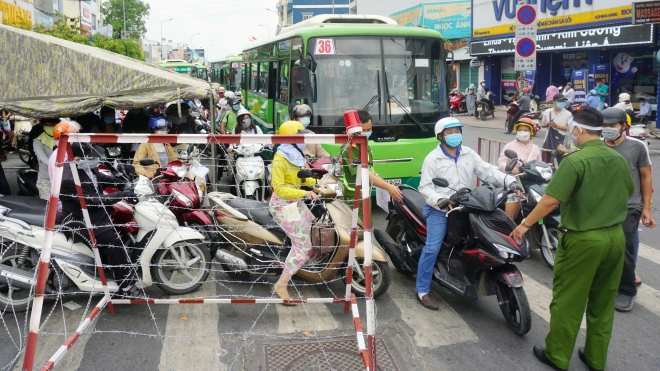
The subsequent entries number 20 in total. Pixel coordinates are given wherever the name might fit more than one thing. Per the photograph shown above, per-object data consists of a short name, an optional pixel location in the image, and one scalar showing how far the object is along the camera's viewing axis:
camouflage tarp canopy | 7.48
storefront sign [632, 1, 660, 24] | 17.58
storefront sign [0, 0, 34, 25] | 18.25
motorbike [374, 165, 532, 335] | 4.62
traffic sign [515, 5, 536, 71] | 11.84
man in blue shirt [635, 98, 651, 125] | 20.08
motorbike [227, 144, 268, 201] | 8.38
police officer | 3.94
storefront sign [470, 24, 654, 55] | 19.45
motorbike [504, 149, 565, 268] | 6.38
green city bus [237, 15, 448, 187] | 8.98
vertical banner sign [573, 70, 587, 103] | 24.10
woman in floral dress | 5.01
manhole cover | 4.28
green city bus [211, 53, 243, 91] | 23.45
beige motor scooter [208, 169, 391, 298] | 5.21
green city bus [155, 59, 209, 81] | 30.33
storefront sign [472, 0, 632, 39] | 21.12
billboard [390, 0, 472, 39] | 40.06
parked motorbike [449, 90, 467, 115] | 29.62
